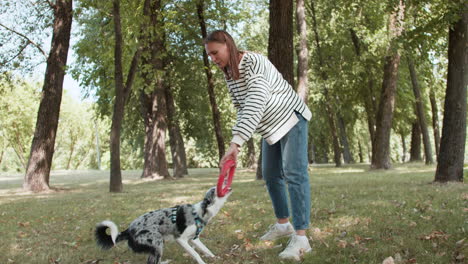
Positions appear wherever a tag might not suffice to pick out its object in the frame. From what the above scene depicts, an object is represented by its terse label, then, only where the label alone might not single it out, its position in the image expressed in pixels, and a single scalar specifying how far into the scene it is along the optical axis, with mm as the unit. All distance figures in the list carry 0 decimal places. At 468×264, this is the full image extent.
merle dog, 4191
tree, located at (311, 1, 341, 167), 25653
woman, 4082
